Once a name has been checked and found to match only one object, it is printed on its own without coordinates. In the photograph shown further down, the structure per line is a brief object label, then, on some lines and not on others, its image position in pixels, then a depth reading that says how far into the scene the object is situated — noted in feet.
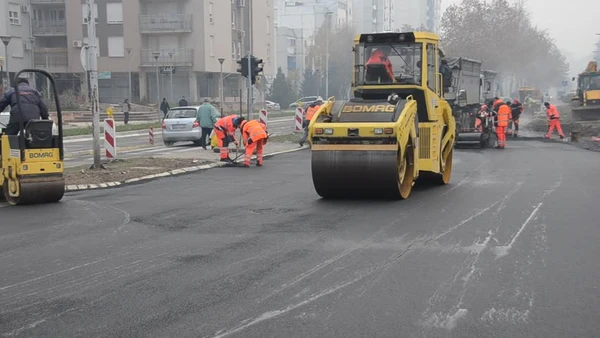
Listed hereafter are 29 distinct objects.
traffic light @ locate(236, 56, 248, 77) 81.00
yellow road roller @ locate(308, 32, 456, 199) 36.76
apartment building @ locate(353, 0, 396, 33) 428.15
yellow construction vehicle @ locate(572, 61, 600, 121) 125.70
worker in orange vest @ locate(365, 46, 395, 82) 42.52
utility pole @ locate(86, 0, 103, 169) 53.67
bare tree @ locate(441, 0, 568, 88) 230.89
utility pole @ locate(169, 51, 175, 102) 201.38
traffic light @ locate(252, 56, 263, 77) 81.72
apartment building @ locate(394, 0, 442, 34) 511.40
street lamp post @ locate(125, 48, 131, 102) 204.74
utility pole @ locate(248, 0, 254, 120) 81.25
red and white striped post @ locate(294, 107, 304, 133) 106.73
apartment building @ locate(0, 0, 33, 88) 190.19
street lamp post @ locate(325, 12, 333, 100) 276.57
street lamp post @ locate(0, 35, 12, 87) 124.88
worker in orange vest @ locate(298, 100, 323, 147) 84.64
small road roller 37.35
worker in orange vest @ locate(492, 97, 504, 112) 86.90
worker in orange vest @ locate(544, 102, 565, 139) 97.86
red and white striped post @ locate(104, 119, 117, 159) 59.41
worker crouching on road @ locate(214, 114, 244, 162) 59.59
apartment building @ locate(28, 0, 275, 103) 204.95
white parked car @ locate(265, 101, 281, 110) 250.78
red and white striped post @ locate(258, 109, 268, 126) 88.36
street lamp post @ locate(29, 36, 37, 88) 180.79
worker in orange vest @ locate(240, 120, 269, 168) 58.80
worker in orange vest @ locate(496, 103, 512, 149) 81.30
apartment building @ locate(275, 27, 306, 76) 345.10
